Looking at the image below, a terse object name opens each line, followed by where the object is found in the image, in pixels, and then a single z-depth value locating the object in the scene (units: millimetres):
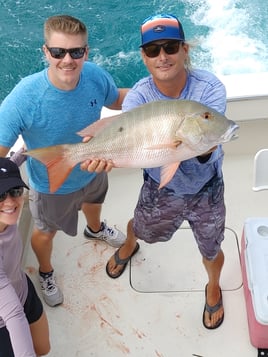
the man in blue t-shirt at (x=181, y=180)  1682
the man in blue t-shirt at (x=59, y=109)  1833
